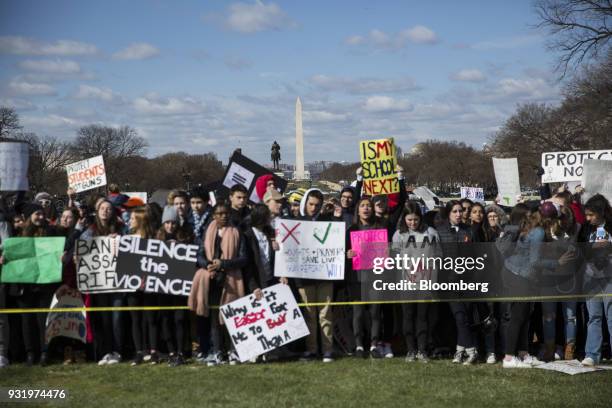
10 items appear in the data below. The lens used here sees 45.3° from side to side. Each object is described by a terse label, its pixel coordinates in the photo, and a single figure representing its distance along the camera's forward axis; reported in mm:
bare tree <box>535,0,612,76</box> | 32281
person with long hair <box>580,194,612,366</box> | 8703
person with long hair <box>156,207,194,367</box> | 8883
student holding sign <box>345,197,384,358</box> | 9156
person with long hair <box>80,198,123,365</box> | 9016
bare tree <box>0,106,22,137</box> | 68112
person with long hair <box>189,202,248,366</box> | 8734
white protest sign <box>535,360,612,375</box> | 8344
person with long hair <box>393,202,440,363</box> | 8945
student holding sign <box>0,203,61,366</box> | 8930
